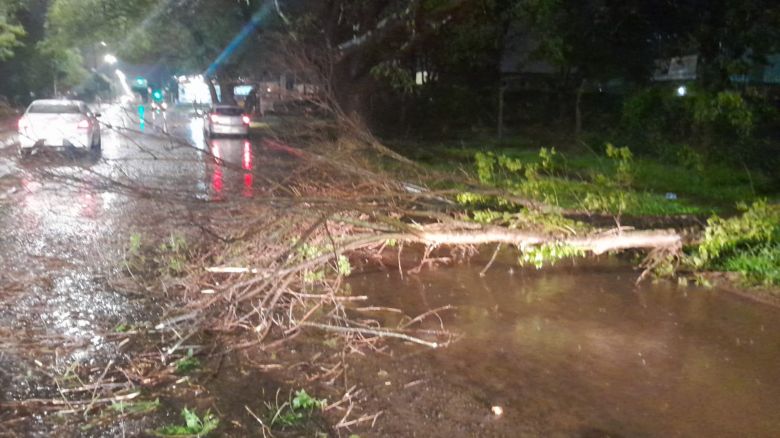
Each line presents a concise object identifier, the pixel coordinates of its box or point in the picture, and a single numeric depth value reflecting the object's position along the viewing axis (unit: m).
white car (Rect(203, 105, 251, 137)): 29.64
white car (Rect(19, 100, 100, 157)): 18.88
